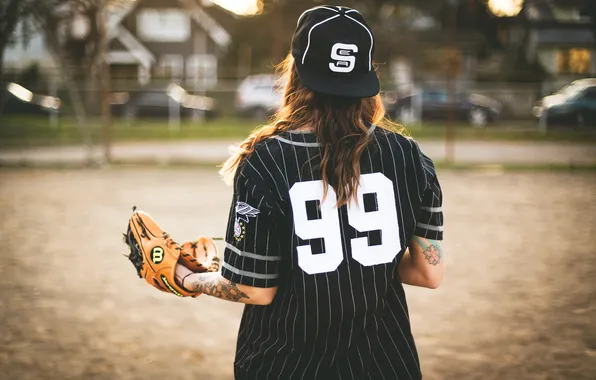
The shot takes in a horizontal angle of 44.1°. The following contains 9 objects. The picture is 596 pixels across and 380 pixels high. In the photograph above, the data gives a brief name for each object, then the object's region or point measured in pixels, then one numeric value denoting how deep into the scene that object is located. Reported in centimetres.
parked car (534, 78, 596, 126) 1827
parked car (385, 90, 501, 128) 2844
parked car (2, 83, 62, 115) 1734
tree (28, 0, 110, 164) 1463
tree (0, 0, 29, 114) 1376
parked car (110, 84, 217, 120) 3097
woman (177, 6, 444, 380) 214
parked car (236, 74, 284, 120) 3155
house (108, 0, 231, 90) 4922
